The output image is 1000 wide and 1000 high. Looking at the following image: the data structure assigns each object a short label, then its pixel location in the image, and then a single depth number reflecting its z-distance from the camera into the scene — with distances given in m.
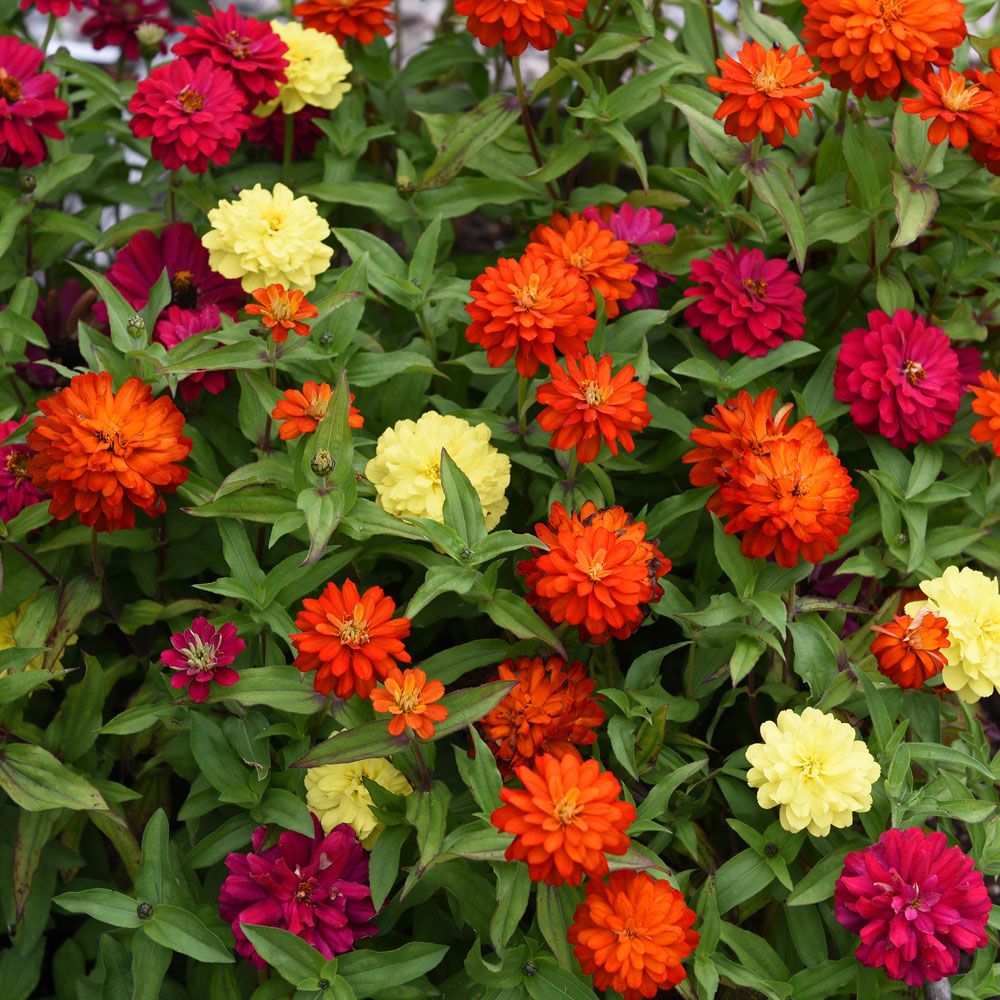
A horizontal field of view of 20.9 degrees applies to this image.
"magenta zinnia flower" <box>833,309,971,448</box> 1.08
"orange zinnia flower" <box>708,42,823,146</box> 1.05
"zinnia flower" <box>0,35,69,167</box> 1.12
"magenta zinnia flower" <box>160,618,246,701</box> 0.99
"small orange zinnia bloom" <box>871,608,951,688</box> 0.99
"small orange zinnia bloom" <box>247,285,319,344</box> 1.03
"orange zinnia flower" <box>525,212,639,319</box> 1.07
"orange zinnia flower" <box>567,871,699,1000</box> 0.94
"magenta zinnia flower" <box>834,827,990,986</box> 0.95
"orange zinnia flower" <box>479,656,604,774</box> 1.01
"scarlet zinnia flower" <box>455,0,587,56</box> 1.06
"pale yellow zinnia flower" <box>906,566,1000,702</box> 1.01
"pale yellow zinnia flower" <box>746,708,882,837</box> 0.98
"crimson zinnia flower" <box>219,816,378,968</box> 0.99
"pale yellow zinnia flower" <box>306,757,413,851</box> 1.01
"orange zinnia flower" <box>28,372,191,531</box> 0.99
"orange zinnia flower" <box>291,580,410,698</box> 0.96
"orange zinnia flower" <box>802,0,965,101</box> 1.06
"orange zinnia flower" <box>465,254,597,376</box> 1.01
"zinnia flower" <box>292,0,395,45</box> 1.16
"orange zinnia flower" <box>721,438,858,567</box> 0.99
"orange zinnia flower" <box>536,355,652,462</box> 1.01
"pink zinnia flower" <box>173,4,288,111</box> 1.13
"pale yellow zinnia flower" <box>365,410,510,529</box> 1.04
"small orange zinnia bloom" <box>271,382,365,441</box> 1.01
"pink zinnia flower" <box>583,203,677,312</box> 1.12
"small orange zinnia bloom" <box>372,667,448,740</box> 0.95
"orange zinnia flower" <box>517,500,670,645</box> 0.98
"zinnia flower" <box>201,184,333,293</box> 1.08
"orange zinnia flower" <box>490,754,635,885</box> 0.92
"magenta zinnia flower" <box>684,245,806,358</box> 1.09
